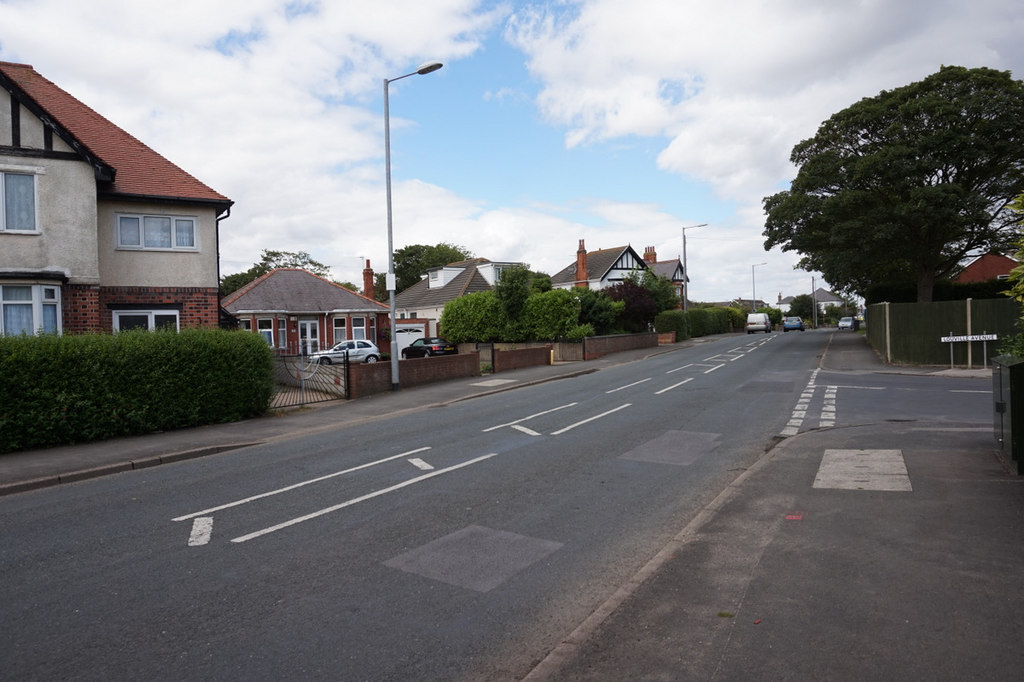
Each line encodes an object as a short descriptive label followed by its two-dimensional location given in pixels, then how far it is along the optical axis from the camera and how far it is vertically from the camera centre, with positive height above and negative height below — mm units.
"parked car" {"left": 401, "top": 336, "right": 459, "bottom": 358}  36469 -800
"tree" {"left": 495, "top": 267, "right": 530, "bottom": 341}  35500 +1959
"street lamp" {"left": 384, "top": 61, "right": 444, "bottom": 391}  19391 +4487
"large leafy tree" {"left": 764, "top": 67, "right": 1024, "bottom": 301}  27891 +6566
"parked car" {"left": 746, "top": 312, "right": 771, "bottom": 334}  61281 +311
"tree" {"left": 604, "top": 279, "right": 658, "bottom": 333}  38781 +1463
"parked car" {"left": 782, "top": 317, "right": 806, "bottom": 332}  66250 +145
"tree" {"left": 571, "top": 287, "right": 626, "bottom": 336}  35656 +1158
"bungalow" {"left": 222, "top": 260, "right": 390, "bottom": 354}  39500 +1583
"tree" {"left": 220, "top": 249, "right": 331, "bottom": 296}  76938 +8503
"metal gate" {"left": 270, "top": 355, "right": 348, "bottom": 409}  18172 -1409
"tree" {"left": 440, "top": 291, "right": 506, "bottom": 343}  37375 +818
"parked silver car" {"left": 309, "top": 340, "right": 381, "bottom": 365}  34066 -775
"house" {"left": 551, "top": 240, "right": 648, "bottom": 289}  61928 +6290
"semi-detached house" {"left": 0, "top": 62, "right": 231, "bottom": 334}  16125 +3170
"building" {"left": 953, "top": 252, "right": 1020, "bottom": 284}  56344 +4483
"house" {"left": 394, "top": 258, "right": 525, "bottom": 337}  53938 +3985
